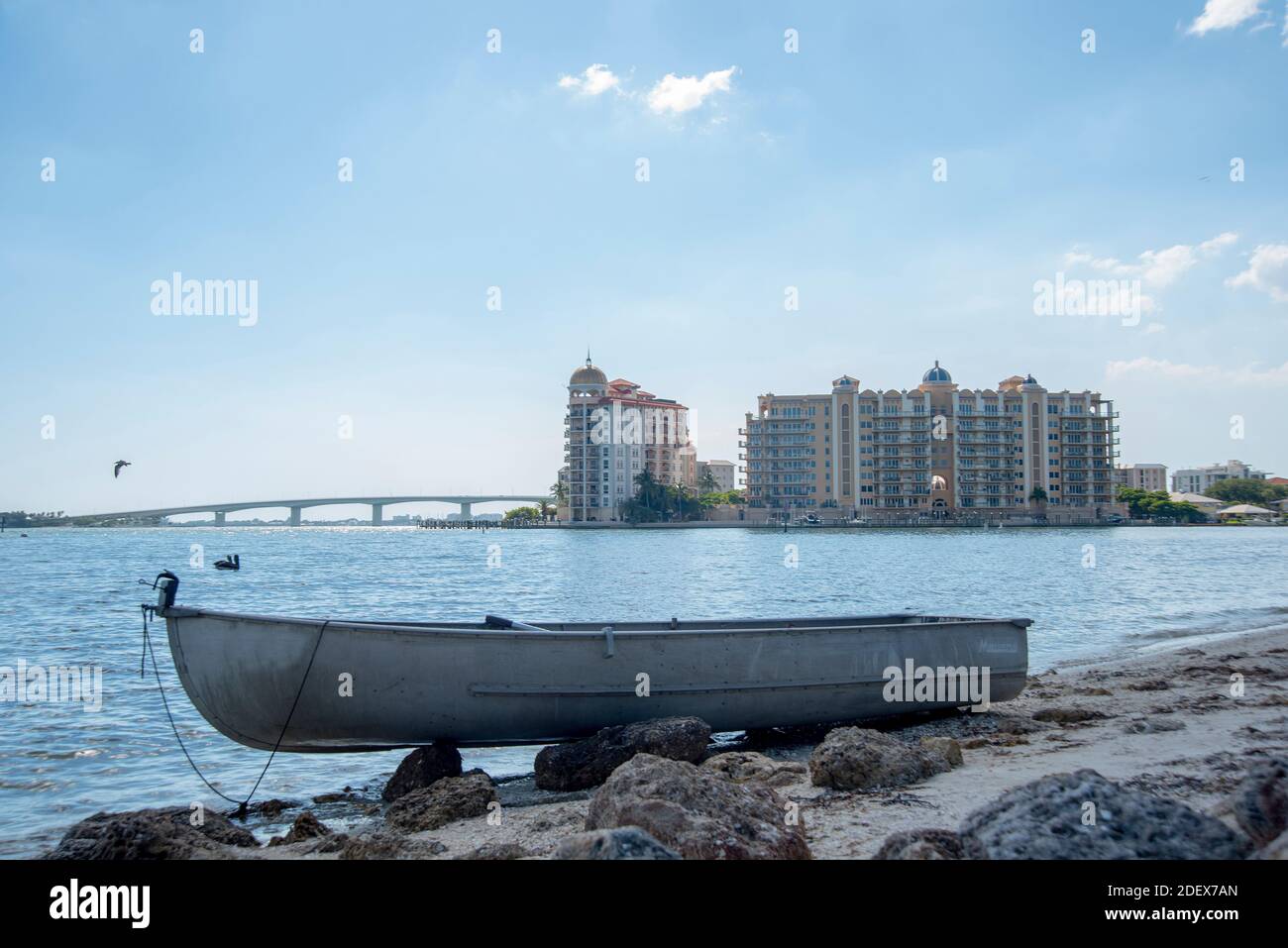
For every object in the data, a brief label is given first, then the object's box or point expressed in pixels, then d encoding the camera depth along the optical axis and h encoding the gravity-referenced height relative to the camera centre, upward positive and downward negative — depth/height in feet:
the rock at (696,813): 19.48 -7.32
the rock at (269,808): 32.04 -11.11
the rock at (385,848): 22.33 -8.80
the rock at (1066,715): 38.50 -9.67
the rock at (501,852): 21.10 -8.42
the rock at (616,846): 16.03 -6.33
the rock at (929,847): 16.48 -6.60
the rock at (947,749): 30.68 -8.85
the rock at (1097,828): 15.37 -5.94
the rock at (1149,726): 34.61 -9.21
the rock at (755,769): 31.07 -9.84
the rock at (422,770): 32.71 -10.00
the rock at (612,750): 32.37 -9.27
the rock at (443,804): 27.78 -9.76
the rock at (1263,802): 16.88 -6.02
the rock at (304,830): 27.63 -10.32
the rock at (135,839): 23.24 -8.92
